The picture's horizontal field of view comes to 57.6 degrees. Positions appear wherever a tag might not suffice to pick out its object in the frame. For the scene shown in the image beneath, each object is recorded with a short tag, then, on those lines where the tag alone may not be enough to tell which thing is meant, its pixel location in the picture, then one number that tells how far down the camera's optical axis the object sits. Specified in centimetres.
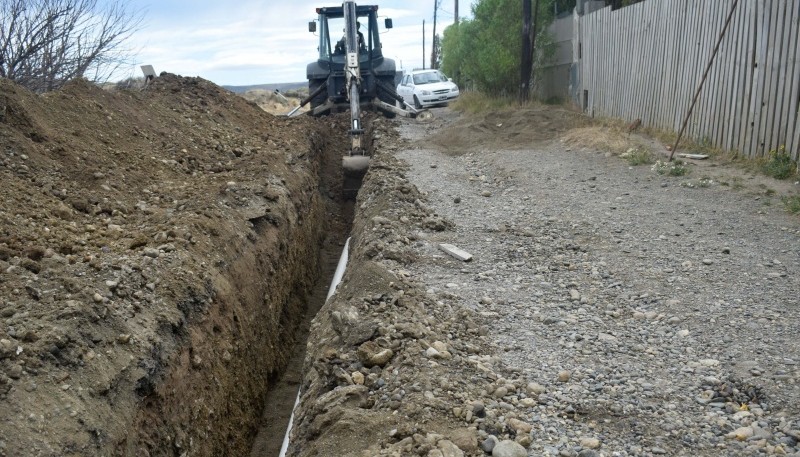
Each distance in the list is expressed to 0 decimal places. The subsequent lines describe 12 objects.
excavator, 1661
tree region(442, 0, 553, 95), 2025
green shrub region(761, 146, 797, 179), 803
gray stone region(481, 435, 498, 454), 333
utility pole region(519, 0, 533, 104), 1820
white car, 2520
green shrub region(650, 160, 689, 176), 912
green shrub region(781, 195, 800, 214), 697
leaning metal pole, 892
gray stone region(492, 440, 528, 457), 327
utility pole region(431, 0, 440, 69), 4841
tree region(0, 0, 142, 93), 998
